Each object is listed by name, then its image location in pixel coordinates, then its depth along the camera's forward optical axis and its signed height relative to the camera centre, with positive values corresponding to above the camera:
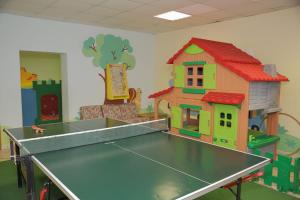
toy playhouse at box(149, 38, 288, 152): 4.26 -0.31
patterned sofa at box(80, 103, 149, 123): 6.52 -0.96
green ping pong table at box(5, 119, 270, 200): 1.78 -0.83
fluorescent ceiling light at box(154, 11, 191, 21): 5.51 +1.55
